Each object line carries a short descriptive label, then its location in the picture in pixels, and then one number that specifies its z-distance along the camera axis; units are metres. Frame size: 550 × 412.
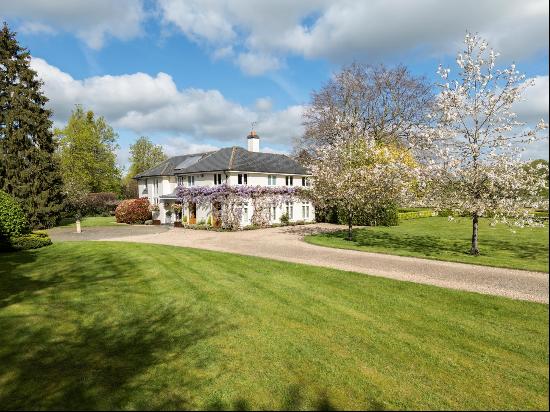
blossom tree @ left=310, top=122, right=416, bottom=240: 23.06
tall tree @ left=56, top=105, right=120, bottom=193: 54.84
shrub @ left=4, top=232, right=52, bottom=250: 18.69
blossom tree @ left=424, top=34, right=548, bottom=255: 16.19
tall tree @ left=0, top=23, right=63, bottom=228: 32.91
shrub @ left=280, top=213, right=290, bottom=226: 35.99
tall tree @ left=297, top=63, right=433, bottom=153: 41.84
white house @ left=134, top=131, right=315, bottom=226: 33.91
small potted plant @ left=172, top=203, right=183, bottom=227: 36.47
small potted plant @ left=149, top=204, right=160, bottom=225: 40.82
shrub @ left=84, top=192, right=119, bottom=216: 51.59
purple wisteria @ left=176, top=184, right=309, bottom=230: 32.06
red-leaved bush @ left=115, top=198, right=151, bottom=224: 40.41
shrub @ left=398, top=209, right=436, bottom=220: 41.12
